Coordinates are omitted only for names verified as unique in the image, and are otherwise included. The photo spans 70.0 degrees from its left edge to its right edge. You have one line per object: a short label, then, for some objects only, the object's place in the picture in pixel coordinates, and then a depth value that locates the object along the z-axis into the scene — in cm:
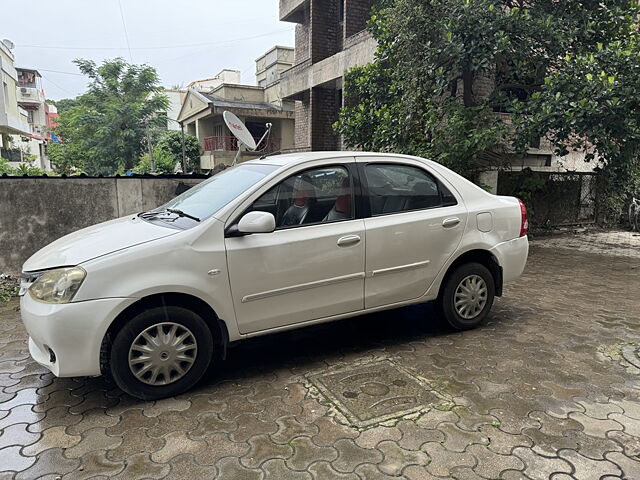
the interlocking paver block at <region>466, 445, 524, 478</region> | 239
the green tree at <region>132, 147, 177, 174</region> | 2462
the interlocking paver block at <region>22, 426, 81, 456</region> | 259
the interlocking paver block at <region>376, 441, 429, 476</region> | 241
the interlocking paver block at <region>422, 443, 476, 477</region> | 241
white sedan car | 291
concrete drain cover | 294
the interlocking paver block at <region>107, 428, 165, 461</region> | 254
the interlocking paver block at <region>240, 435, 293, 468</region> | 248
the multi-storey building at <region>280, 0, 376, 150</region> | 1311
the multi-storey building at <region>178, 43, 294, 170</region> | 2455
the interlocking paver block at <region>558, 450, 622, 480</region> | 236
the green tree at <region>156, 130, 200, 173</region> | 2611
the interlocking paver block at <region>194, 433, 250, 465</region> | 251
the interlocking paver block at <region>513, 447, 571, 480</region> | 237
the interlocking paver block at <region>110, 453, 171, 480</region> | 237
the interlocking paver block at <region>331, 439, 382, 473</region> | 244
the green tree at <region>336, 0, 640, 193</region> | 714
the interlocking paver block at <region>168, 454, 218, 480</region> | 237
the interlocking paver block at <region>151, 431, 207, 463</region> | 252
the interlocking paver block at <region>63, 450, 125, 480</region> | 238
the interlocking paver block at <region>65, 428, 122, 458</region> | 256
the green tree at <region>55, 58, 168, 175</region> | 2533
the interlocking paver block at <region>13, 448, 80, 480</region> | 239
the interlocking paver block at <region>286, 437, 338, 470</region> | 246
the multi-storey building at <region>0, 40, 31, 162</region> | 2584
